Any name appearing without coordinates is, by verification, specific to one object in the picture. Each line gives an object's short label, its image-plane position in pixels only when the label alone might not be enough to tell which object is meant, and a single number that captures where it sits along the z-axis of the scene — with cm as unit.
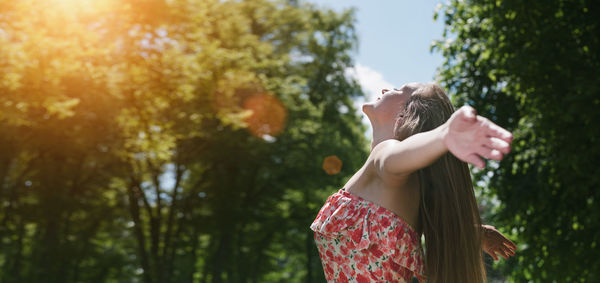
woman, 248
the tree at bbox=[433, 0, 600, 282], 839
